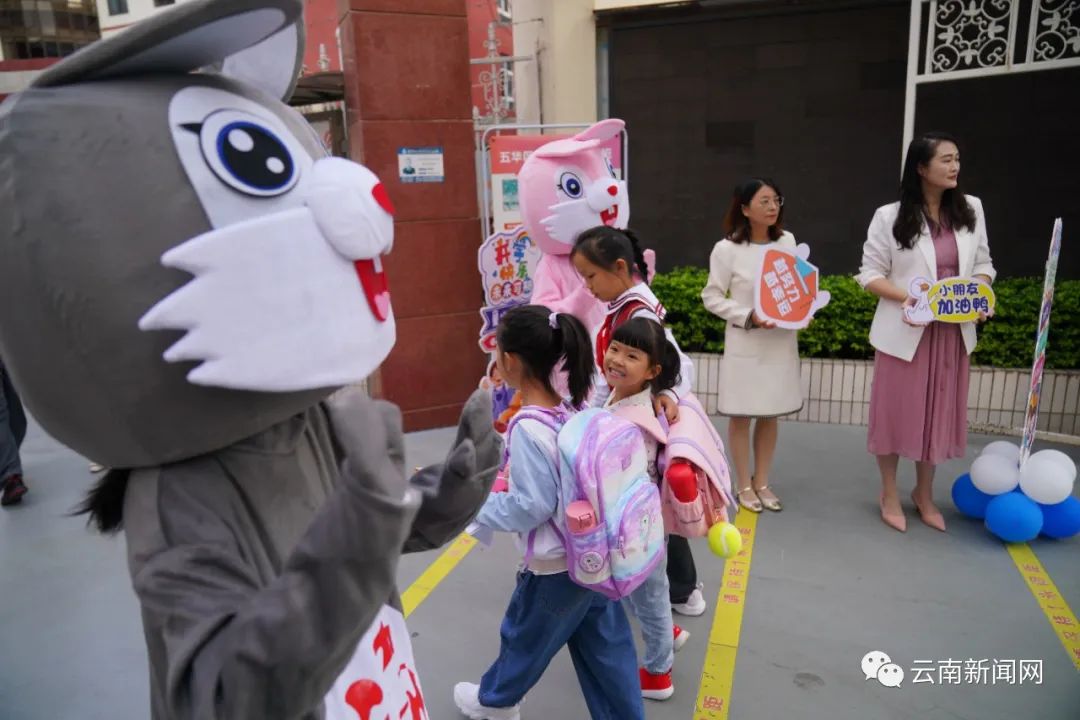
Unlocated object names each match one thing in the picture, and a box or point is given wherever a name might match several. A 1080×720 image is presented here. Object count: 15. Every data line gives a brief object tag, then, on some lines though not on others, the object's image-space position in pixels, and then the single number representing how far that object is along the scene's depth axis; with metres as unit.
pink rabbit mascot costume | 4.02
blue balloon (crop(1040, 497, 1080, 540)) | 3.67
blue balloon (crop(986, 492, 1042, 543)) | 3.61
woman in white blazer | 3.66
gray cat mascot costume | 1.03
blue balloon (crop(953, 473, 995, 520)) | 3.89
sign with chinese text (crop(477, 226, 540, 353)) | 4.92
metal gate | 5.43
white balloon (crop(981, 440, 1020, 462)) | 3.76
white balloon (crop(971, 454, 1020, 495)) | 3.69
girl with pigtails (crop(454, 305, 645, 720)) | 2.12
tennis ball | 2.31
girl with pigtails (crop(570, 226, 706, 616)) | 2.88
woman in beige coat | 3.96
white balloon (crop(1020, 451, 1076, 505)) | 3.54
